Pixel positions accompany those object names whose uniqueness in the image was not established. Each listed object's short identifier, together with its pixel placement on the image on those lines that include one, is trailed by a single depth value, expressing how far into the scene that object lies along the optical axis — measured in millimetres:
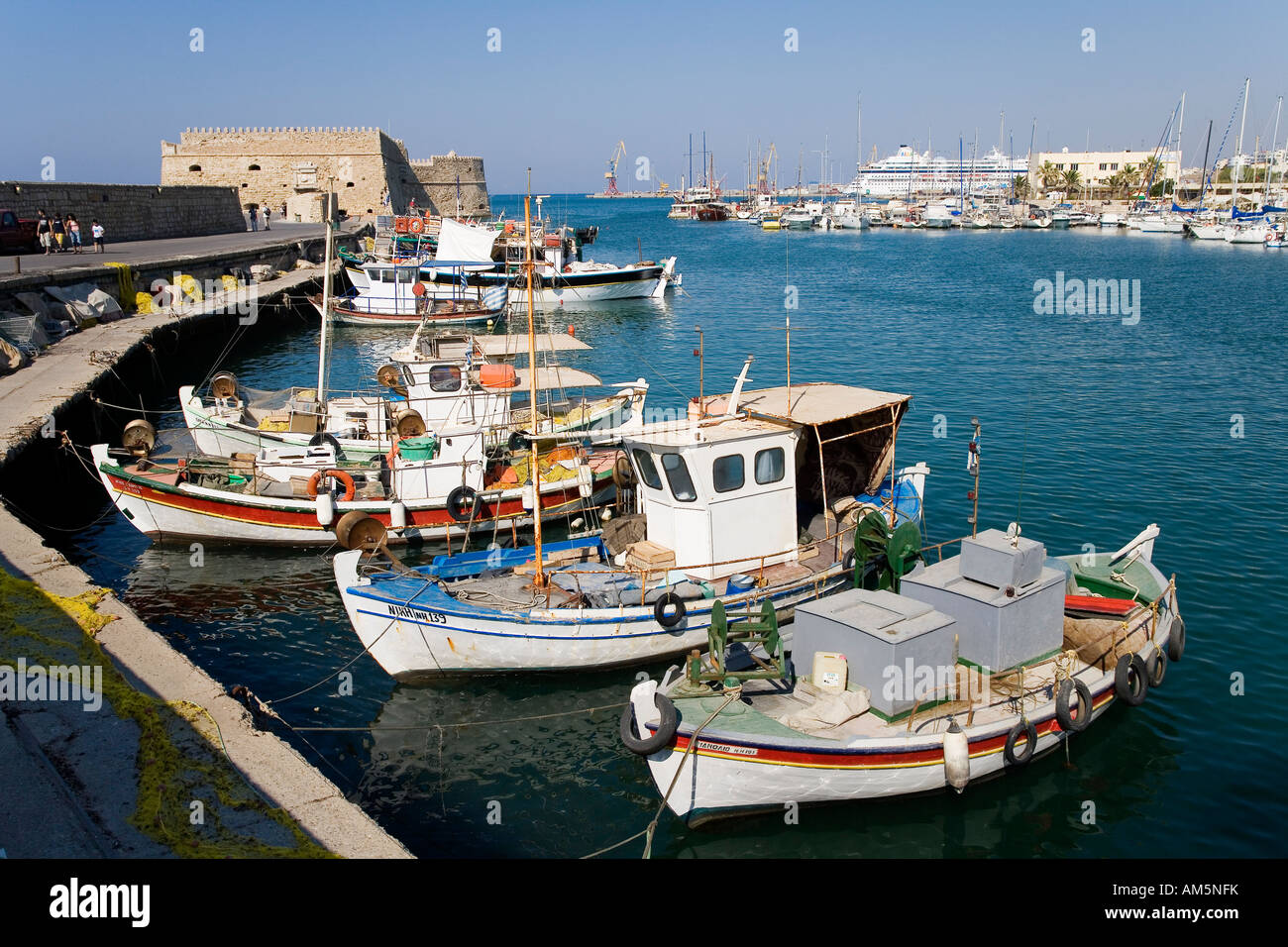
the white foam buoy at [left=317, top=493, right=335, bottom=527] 17891
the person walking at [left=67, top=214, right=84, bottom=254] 37625
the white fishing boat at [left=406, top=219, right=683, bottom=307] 44375
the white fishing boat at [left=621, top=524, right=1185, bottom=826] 9812
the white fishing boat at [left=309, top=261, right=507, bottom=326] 45094
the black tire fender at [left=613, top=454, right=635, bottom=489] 16344
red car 35281
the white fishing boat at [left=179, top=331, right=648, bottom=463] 20562
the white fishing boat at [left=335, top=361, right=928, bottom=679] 13008
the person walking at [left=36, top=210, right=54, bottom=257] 36188
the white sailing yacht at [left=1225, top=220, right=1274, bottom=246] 89000
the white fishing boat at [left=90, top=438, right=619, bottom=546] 18469
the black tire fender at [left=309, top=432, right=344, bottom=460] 20189
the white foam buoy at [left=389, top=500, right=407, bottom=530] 18109
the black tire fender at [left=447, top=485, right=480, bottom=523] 18438
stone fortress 81062
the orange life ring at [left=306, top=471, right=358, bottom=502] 18500
